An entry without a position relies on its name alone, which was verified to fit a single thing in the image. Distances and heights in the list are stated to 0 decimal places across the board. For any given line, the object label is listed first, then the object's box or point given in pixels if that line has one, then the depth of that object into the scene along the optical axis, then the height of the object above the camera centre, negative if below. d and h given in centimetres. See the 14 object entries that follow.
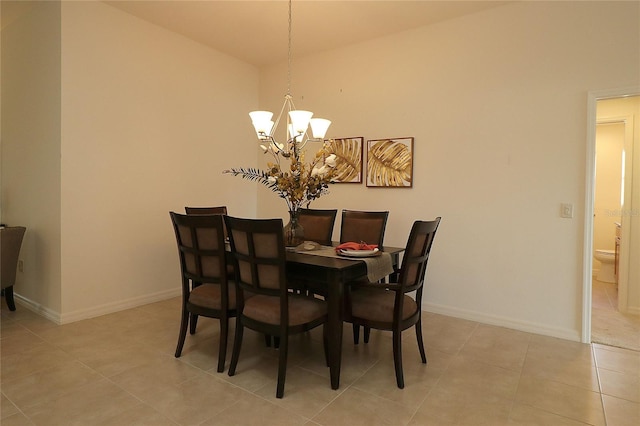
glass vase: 276 -22
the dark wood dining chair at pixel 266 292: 204 -53
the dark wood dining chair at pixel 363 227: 315 -20
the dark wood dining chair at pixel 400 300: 216 -62
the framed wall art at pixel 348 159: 407 +53
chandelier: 262 +58
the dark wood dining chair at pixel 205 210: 353 -8
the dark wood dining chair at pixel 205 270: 231 -46
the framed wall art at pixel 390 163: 372 +46
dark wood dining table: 210 -45
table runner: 228 -38
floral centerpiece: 259 +18
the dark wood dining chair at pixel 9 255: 322 -52
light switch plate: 294 -1
